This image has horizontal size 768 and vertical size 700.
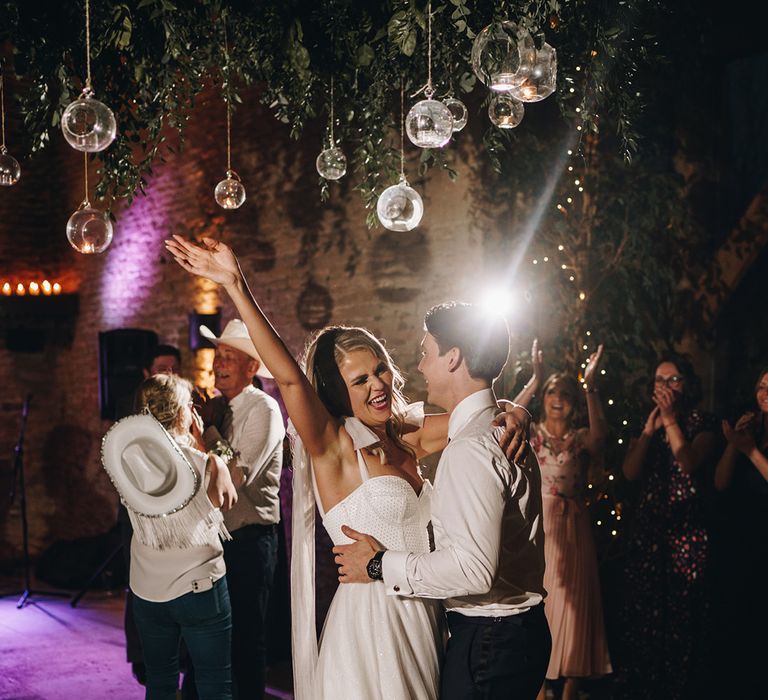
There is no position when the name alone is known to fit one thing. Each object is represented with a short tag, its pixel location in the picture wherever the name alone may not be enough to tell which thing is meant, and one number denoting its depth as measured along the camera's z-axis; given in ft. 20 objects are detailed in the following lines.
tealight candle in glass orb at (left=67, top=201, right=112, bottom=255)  9.25
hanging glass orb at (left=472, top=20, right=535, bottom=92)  7.44
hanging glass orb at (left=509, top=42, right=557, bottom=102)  7.84
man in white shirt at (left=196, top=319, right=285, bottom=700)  13.01
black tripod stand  22.00
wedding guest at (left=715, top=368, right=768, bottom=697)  13.23
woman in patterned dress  13.61
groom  6.91
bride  7.49
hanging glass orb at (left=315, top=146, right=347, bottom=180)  11.49
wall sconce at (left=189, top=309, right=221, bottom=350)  21.83
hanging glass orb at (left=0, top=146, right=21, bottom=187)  11.32
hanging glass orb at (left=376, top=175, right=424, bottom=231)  9.83
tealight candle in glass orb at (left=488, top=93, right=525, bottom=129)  9.11
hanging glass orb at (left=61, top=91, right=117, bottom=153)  7.81
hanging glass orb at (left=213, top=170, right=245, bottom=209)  12.00
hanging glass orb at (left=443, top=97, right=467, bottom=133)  10.73
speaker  24.82
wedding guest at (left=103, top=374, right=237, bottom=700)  10.48
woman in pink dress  14.08
